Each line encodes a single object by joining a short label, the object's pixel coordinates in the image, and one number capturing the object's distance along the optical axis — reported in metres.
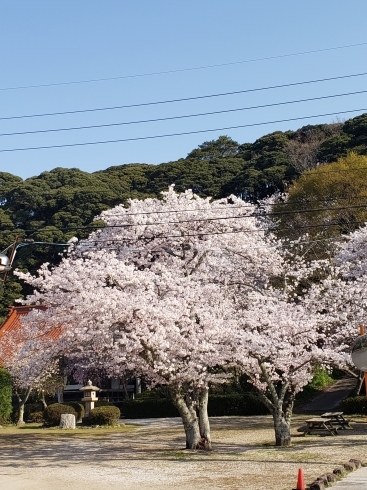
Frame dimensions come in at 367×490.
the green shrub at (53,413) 29.81
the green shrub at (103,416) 29.11
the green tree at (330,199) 32.94
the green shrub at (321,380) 34.88
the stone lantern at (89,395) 31.34
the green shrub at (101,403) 33.95
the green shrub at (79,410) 32.59
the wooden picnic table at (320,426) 21.81
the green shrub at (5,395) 30.80
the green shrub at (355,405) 27.01
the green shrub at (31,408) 34.42
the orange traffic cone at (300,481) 10.76
